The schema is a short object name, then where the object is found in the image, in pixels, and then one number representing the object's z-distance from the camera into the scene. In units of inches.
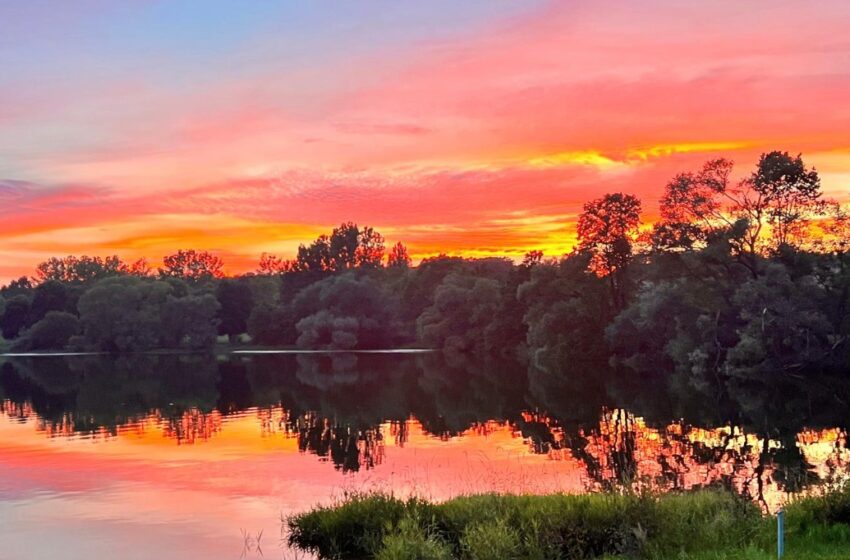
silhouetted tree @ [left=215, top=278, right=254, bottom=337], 5408.5
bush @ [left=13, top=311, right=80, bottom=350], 5255.9
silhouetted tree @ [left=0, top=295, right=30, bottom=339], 5693.9
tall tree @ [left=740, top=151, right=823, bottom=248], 2410.2
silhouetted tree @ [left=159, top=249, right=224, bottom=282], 7495.1
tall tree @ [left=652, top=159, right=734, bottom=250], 2492.6
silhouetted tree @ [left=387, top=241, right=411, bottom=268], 7392.2
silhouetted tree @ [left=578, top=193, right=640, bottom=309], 3203.7
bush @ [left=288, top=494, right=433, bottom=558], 706.2
